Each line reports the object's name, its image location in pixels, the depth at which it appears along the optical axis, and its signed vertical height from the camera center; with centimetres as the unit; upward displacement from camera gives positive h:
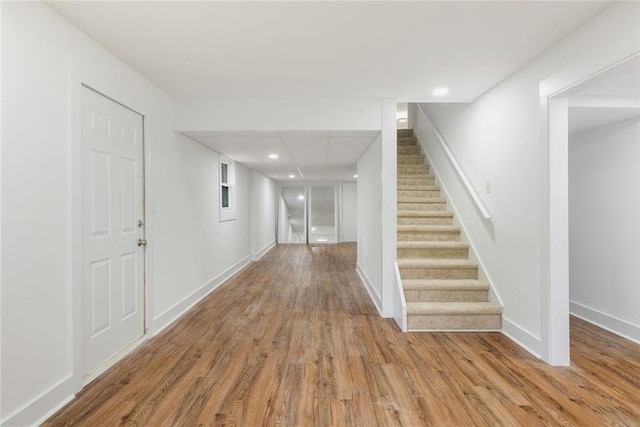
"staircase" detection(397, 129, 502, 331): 300 -68
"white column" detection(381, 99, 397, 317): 331 +4
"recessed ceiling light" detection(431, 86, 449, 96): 301 +126
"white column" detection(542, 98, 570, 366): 229 -17
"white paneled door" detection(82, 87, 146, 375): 210 -12
